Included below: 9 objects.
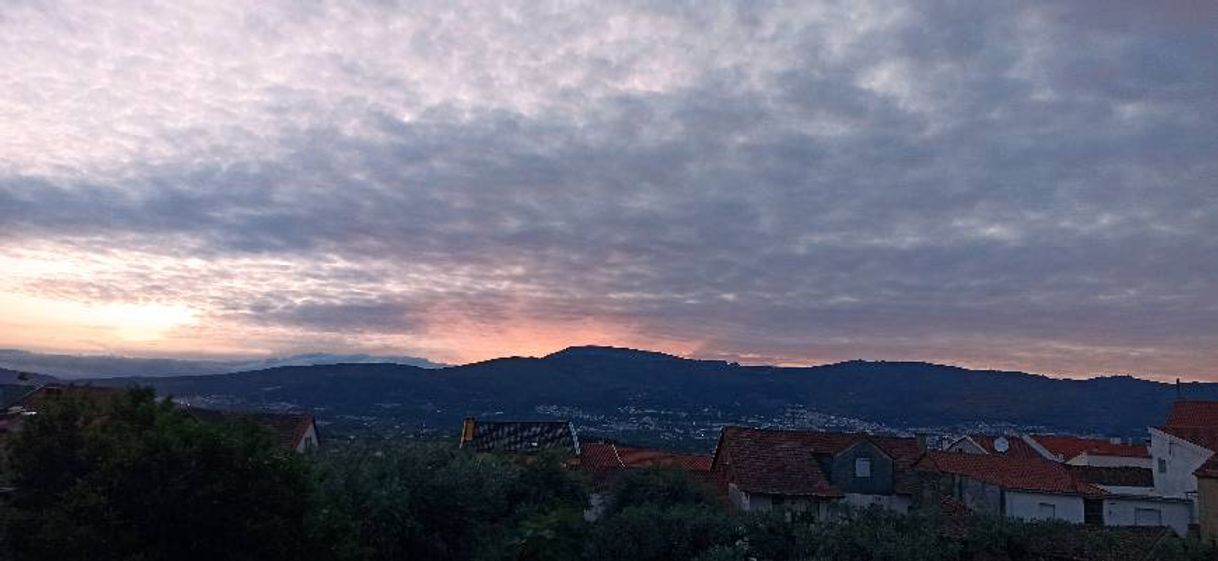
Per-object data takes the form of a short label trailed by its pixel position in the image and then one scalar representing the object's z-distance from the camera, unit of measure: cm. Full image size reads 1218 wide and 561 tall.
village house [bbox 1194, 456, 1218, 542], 3481
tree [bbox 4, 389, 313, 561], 1405
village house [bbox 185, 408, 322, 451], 4241
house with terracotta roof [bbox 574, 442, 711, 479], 4356
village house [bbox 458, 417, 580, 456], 5378
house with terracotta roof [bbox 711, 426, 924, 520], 4103
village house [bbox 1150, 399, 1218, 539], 4544
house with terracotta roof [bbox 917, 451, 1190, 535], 4369
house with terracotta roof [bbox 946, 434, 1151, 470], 6162
